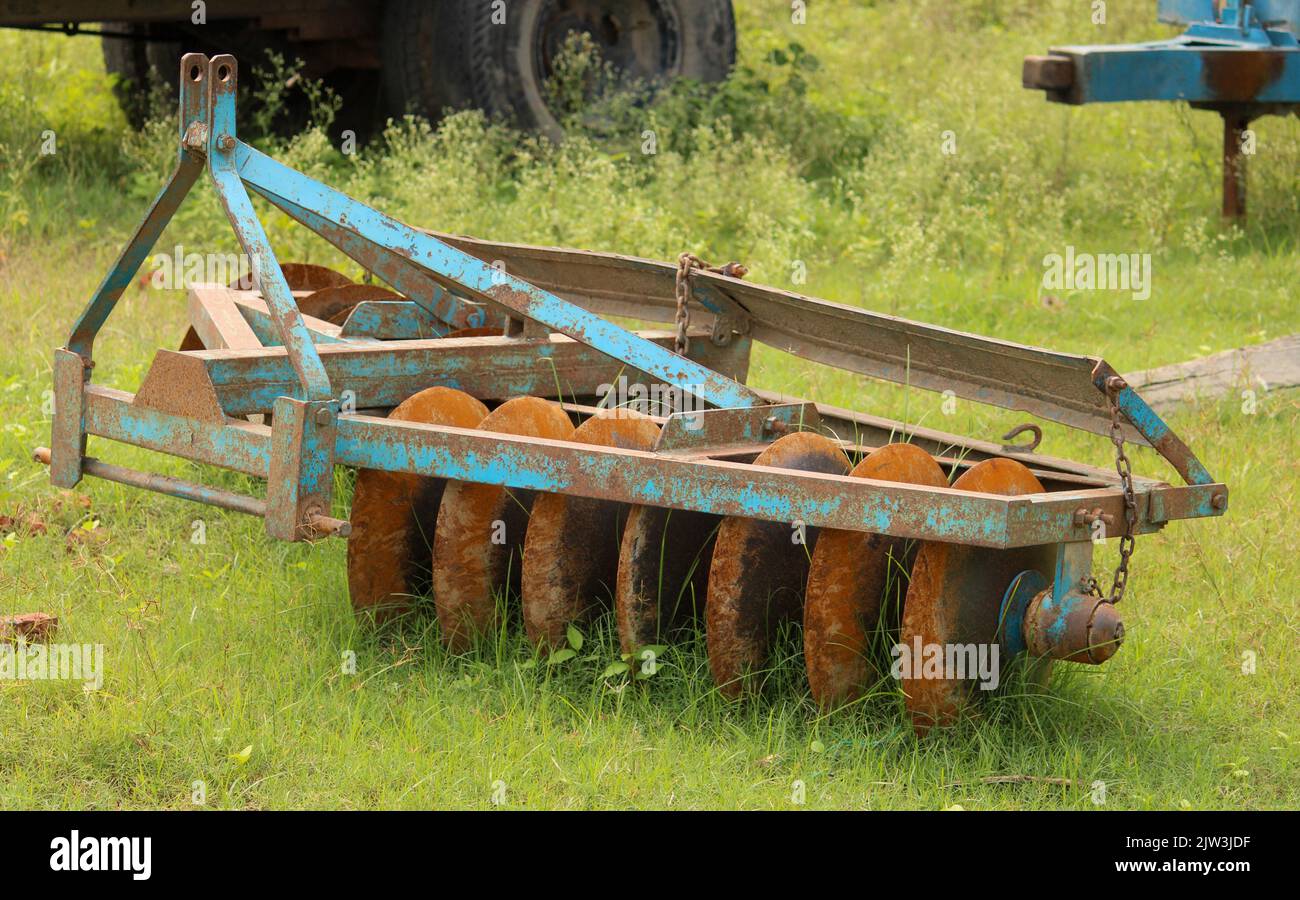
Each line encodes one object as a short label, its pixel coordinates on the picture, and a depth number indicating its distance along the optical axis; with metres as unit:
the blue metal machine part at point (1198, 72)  14.82
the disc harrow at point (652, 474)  6.31
